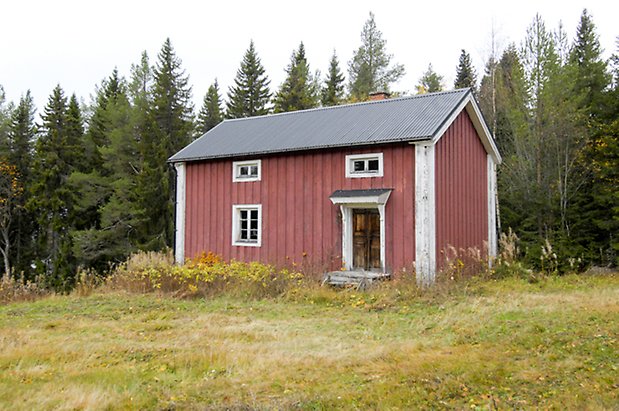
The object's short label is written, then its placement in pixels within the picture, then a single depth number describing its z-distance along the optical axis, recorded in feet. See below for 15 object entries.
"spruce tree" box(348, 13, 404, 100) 119.75
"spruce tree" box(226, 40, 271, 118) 127.85
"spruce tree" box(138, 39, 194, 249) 90.38
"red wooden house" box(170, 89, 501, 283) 46.14
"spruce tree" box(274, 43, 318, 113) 115.34
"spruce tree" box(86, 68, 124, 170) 102.32
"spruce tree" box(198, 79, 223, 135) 127.65
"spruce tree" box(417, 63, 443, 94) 118.89
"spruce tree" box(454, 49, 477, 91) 128.05
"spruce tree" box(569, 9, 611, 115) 71.51
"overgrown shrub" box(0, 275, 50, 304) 46.57
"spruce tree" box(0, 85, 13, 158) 102.47
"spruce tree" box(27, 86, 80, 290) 91.50
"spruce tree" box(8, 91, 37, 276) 103.04
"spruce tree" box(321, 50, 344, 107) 127.24
